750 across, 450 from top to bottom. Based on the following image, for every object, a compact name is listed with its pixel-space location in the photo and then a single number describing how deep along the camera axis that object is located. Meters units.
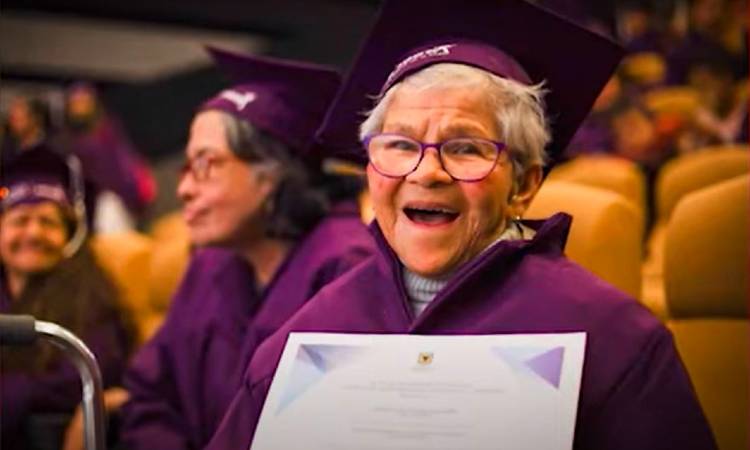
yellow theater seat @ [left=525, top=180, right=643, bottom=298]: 2.43
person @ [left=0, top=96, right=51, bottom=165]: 4.26
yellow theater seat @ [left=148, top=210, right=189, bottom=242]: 4.67
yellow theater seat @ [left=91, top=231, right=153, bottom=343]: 4.16
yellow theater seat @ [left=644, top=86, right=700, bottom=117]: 5.50
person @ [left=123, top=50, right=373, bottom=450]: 2.60
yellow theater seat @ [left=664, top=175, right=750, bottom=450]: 2.36
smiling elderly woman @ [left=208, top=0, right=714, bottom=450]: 1.60
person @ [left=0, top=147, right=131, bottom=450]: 3.13
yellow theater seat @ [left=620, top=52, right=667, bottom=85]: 6.21
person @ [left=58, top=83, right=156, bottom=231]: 5.55
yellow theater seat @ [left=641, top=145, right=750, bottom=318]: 3.03
